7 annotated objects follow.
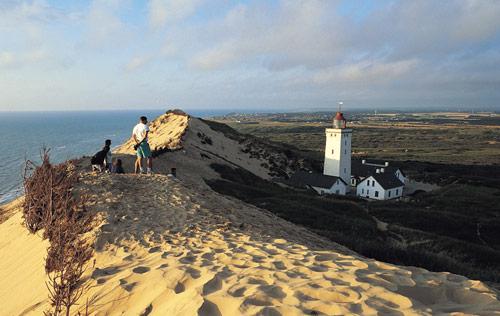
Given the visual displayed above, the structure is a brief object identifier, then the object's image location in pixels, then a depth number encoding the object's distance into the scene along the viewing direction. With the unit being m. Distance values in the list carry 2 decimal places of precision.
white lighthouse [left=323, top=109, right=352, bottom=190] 49.41
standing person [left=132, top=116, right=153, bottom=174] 13.99
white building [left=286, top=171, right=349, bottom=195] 45.81
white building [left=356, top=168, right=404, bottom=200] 47.41
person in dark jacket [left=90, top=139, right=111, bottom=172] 14.91
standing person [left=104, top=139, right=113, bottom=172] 15.68
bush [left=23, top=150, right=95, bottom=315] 6.98
